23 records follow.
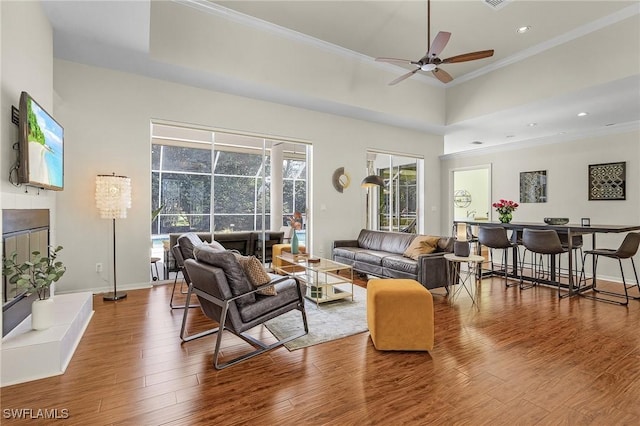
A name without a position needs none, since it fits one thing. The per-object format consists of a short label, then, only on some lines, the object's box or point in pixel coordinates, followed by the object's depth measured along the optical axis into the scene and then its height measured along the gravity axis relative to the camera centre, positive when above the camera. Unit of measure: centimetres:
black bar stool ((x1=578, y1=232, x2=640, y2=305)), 421 -52
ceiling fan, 353 +190
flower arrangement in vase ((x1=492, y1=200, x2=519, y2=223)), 553 +4
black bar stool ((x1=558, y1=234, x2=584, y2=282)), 484 -46
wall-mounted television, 257 +59
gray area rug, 303 -121
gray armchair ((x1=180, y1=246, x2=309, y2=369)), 253 -74
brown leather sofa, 451 -75
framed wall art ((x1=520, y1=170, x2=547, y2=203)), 699 +59
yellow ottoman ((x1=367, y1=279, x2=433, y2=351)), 275 -95
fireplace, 236 -29
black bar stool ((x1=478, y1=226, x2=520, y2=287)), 516 -43
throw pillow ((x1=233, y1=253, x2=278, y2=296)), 272 -54
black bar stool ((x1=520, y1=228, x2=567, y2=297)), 452 -44
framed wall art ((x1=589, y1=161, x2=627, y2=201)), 582 +60
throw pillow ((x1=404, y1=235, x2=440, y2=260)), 476 -54
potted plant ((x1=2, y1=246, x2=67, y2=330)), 233 -53
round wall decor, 666 +70
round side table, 400 -105
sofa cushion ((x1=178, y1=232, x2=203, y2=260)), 351 -39
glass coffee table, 412 -97
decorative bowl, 505 -14
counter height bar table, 419 -24
